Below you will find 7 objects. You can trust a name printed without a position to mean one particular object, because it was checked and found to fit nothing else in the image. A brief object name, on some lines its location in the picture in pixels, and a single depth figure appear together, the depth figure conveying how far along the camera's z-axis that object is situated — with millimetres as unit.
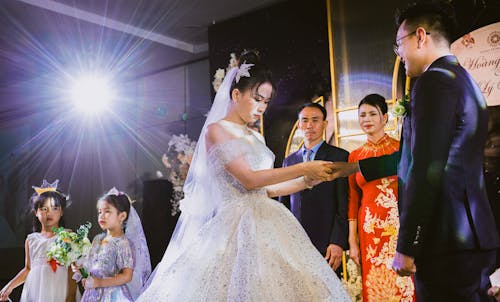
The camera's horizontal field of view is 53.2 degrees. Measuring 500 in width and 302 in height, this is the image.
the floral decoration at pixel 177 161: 6062
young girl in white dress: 4656
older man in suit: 3676
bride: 2072
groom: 1697
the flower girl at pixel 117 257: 3908
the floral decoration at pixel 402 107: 2150
